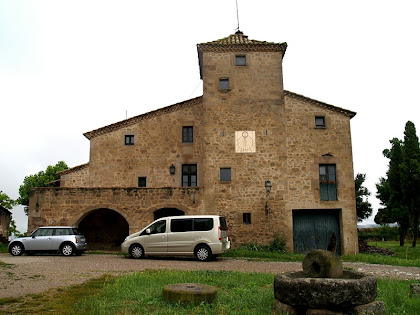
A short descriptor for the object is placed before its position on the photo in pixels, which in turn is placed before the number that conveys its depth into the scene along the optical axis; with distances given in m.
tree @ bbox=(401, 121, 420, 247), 26.36
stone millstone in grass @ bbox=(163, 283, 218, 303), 6.56
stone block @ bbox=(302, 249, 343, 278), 6.27
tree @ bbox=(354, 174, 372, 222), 37.44
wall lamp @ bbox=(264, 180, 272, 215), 19.12
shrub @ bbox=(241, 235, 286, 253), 18.34
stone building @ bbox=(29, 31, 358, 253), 18.61
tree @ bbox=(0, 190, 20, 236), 30.09
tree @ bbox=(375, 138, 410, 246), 29.17
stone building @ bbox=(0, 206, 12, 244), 26.64
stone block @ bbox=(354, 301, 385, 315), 5.77
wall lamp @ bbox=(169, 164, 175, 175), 21.08
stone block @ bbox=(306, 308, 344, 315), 5.81
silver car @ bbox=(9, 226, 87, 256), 16.14
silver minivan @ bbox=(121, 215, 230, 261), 14.64
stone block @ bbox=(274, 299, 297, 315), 5.98
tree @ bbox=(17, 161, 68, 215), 38.47
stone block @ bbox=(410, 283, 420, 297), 7.35
